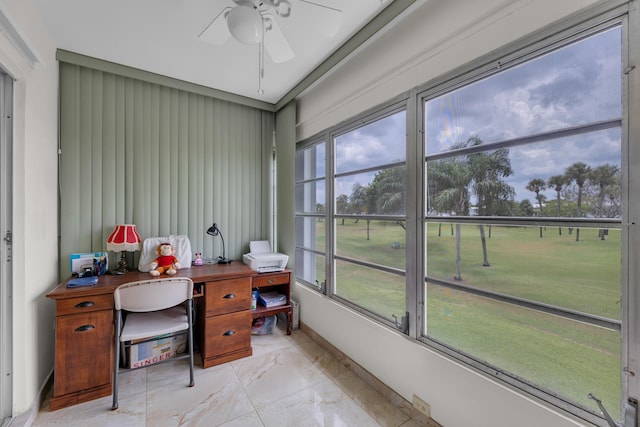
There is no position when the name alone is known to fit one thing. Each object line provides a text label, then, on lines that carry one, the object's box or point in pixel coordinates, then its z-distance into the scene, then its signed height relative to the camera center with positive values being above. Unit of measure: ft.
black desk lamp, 8.85 -0.62
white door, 4.87 -0.52
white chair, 5.84 -2.10
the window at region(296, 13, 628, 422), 3.40 -0.11
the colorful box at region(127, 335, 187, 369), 6.96 -3.67
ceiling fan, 4.20 +3.48
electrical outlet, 5.07 -3.74
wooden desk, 5.72 -2.74
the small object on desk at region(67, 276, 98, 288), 6.09 -1.56
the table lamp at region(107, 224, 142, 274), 7.18 -0.68
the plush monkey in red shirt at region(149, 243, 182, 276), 7.45 -1.35
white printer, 8.77 -1.48
